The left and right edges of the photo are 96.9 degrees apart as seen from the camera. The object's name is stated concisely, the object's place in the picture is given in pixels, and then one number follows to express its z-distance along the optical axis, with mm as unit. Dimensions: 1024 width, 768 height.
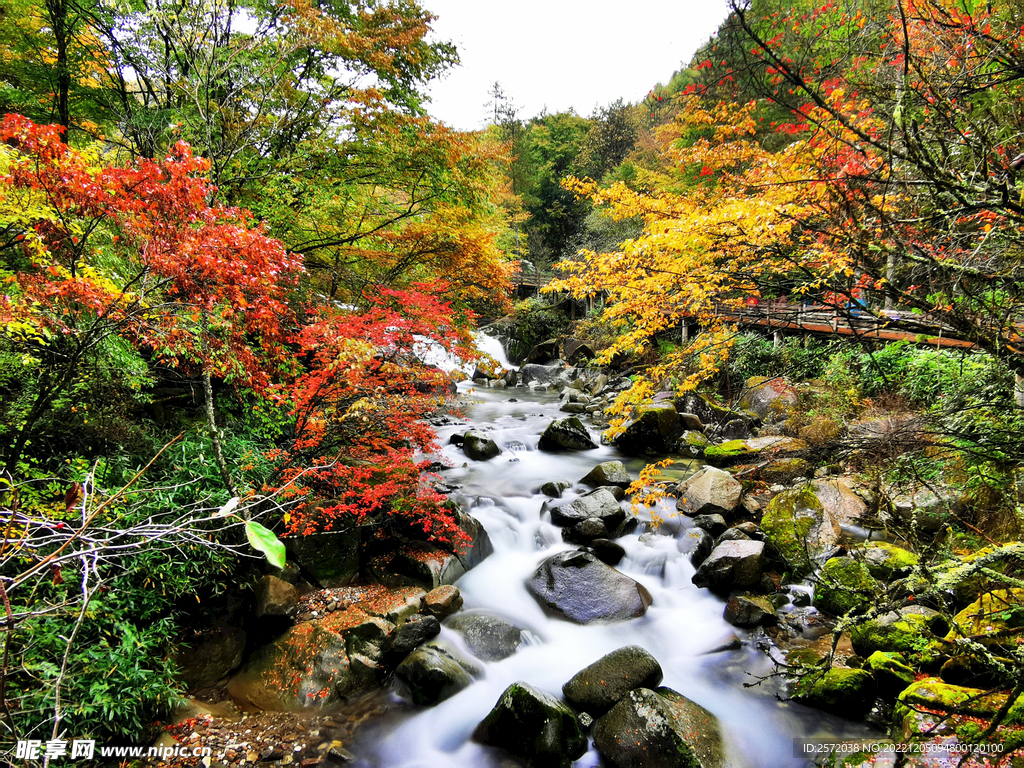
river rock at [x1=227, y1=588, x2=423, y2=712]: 5102
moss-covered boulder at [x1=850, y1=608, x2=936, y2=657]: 4777
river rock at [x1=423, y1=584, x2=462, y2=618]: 6465
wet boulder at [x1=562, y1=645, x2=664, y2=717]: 5066
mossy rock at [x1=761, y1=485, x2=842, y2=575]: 6965
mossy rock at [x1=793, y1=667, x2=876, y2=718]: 4809
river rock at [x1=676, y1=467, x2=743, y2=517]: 8469
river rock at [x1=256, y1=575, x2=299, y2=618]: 5684
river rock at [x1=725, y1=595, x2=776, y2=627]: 6292
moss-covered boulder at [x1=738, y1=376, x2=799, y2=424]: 12023
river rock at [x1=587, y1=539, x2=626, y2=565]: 7879
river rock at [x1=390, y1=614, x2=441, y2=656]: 5660
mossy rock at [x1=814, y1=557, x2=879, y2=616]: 5797
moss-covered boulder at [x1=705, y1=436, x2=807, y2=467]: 9820
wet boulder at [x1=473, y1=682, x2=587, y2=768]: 4562
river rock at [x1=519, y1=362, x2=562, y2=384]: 21328
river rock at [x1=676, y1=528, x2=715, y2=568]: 7664
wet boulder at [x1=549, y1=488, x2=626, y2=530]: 8570
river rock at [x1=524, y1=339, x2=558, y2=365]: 23047
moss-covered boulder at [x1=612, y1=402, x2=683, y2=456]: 12227
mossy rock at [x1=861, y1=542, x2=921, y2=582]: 6035
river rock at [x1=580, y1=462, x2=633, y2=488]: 9984
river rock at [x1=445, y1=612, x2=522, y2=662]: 6156
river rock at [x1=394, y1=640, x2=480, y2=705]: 5328
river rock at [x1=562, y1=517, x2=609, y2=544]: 8325
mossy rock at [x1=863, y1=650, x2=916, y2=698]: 4711
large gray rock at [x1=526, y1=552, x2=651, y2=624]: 6812
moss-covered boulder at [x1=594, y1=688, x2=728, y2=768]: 4371
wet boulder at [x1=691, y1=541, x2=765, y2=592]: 6887
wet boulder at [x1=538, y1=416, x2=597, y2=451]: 12641
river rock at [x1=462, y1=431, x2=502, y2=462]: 11812
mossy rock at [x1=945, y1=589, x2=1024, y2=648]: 4062
